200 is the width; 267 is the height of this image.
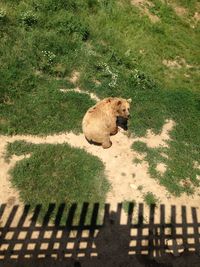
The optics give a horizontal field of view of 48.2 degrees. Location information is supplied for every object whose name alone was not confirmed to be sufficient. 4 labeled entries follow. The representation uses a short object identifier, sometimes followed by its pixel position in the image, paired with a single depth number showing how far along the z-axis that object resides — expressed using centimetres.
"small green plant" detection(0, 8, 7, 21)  715
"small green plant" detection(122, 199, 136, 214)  494
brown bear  543
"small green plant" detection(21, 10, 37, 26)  722
